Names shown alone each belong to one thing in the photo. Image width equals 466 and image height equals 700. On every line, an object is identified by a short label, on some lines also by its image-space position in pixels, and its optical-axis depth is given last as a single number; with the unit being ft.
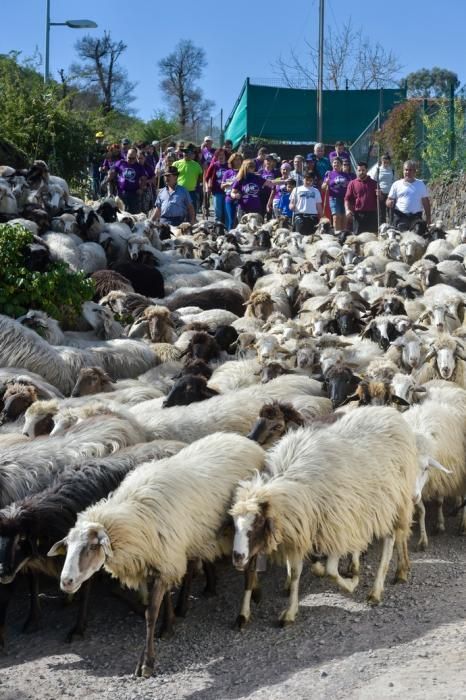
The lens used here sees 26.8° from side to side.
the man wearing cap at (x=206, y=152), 68.76
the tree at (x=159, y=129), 148.77
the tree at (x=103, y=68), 184.14
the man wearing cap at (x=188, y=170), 63.41
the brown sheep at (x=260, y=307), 40.32
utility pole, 79.71
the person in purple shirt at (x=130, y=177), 63.26
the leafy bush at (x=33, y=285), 35.45
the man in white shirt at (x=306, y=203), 60.44
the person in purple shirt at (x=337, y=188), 61.46
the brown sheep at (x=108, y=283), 43.14
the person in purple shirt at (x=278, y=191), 64.28
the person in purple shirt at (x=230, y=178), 61.67
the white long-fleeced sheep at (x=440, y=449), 22.84
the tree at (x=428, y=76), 236.43
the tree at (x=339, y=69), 119.34
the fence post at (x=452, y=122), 69.21
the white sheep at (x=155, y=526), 17.29
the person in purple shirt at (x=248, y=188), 60.39
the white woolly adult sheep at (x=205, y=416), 23.80
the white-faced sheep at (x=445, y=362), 28.45
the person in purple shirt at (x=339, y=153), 62.75
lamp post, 76.27
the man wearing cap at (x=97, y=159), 73.10
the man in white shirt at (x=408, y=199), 55.52
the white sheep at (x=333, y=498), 18.35
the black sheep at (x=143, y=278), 45.65
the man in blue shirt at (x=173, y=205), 60.80
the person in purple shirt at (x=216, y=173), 62.28
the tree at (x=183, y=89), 181.57
